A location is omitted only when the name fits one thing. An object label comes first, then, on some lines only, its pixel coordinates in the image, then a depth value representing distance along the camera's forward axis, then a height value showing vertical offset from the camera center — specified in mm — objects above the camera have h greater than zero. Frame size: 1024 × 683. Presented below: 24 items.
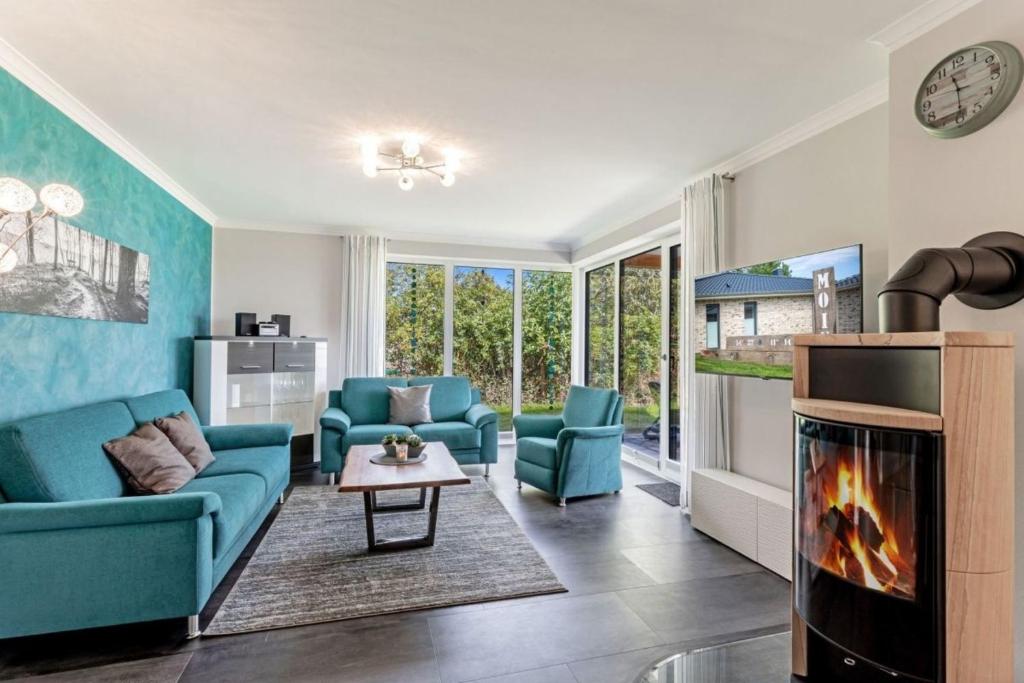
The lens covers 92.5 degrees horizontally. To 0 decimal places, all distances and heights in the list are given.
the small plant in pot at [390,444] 3346 -634
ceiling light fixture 3119 +1332
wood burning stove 1361 -454
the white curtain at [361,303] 5414 +535
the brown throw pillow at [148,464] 2617 -640
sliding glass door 4613 +120
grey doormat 4074 -1201
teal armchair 3891 -824
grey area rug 2357 -1227
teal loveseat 4418 -699
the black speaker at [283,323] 4998 +273
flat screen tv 2398 +262
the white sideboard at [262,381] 4395 -304
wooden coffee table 2797 -752
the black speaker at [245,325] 4773 +241
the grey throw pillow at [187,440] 3096 -590
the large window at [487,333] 6090 +248
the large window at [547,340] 6348 +174
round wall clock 1665 +972
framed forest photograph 2336 +403
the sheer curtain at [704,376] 3461 -153
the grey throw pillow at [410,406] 4957 -561
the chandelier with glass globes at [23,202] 1854 +576
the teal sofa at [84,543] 1917 -804
